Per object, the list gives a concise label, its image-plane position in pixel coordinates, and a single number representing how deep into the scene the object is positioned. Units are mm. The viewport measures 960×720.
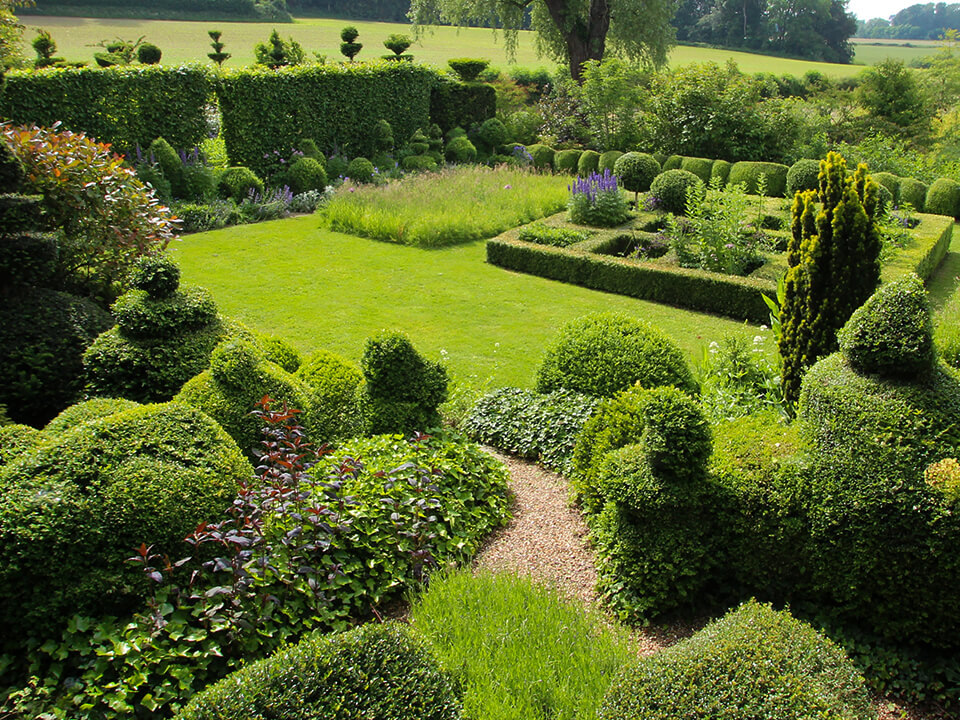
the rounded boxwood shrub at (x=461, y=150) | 20188
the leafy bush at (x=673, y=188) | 13781
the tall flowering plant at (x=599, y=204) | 13195
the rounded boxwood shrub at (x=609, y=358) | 6047
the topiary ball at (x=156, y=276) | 5336
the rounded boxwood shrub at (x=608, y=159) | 17391
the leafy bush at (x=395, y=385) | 5562
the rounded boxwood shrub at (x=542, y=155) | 19861
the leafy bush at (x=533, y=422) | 5875
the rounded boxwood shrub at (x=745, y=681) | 2820
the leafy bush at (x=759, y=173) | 15312
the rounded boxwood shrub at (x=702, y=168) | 16281
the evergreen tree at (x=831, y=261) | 5207
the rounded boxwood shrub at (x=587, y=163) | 18375
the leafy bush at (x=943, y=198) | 14727
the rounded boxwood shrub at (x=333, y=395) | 5508
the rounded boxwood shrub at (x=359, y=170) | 17130
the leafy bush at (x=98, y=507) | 3387
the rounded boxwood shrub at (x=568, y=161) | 19047
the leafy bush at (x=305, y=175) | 16172
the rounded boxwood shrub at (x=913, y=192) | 14859
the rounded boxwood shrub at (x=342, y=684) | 2756
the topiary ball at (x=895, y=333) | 3863
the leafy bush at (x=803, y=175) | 13562
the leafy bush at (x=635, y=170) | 14281
